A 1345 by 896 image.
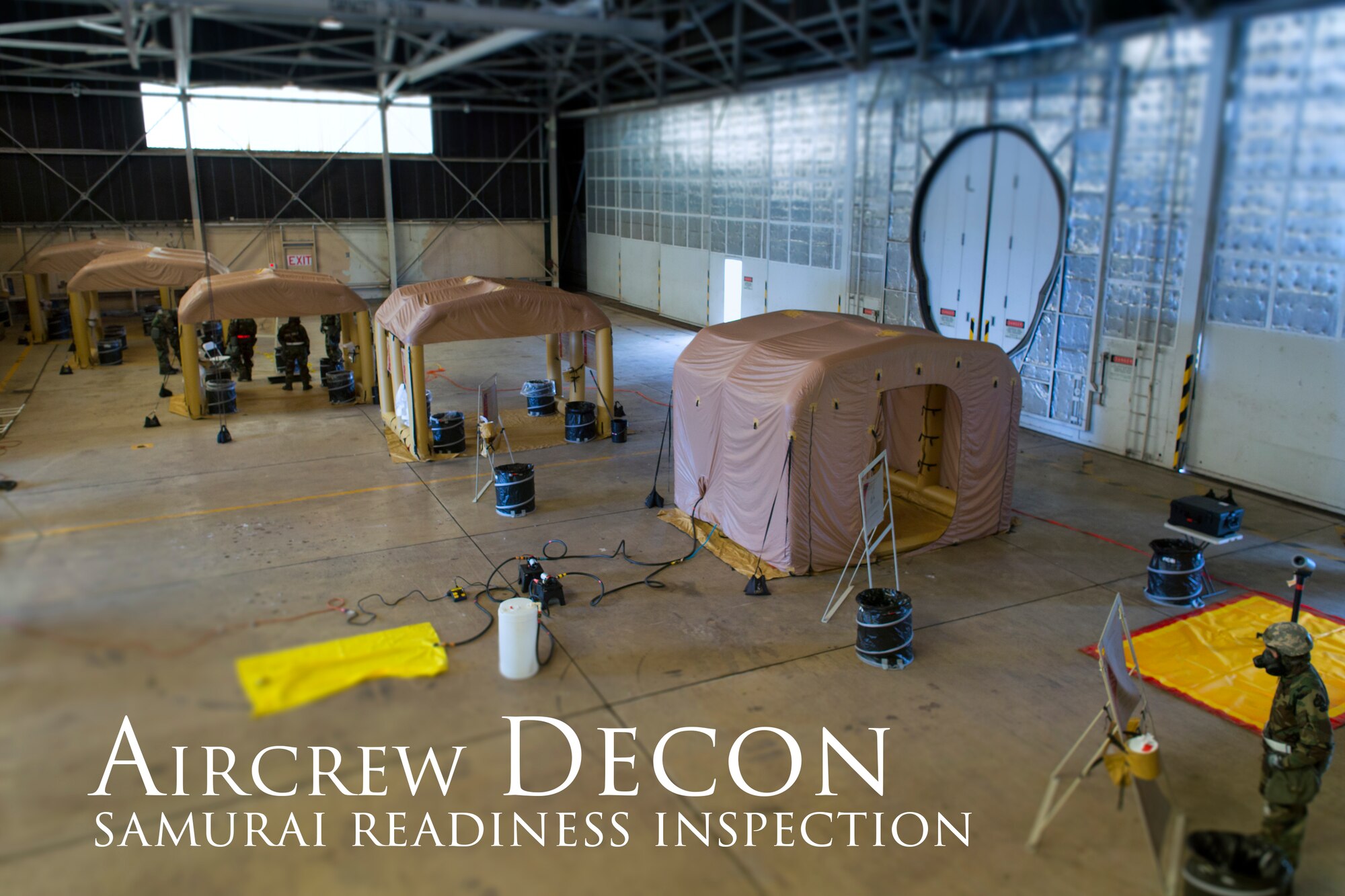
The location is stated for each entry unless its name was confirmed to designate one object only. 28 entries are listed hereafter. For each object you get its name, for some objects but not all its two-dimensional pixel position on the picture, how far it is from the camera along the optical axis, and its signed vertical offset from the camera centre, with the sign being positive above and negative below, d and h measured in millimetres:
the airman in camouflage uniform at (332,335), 20583 -2419
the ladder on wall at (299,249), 31031 -763
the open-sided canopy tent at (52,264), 23844 -993
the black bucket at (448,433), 14969 -3262
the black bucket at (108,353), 22031 -2957
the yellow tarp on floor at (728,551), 10633 -3793
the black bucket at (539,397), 17750 -3192
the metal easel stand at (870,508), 9594 -2872
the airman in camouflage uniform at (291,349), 19312 -2504
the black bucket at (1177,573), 9742 -3557
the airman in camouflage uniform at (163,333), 20297 -2296
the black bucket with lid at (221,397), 17281 -3133
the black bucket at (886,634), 8445 -3624
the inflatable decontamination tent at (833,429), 10211 -2365
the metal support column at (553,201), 33875 +895
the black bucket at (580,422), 15969 -3291
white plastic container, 8023 -3477
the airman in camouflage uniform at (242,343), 20234 -2501
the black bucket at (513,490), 12250 -3399
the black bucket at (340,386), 18188 -3086
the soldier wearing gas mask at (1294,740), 5930 -3208
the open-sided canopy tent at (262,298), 16438 -1299
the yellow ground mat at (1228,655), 7988 -3929
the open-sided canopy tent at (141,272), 20688 -1024
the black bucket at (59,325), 25406 -2662
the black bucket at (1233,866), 5039 -3456
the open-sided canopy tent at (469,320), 14328 -1470
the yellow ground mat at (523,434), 15375 -3589
